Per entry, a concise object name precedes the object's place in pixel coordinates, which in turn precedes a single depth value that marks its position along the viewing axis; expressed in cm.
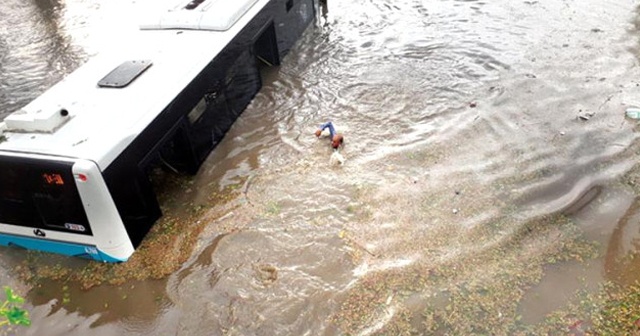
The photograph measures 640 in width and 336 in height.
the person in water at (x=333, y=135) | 594
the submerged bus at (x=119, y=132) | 417
